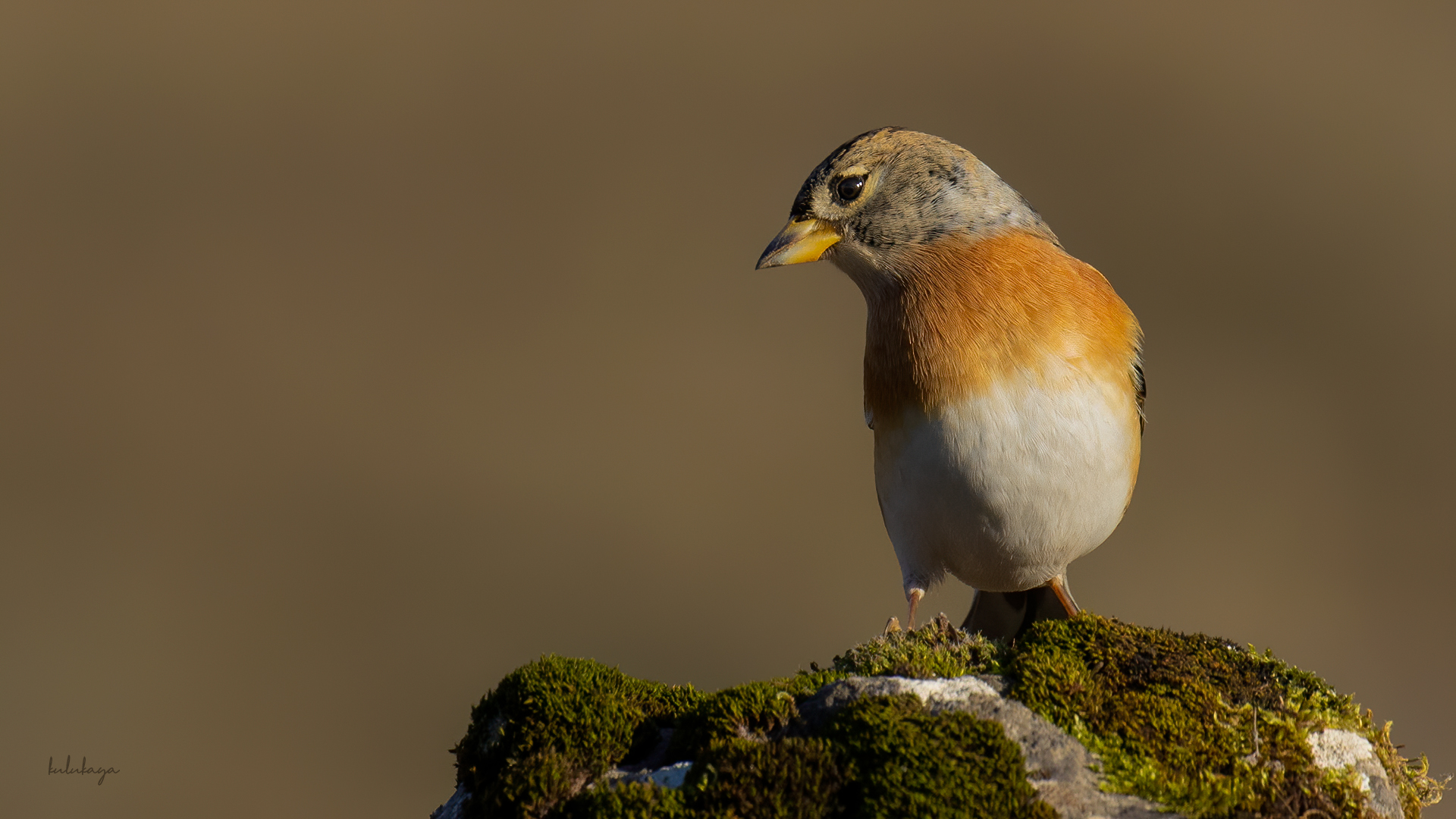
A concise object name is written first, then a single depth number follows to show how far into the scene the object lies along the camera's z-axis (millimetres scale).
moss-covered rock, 6797
